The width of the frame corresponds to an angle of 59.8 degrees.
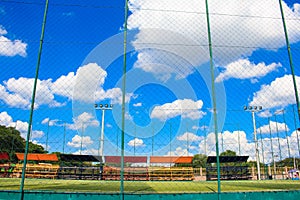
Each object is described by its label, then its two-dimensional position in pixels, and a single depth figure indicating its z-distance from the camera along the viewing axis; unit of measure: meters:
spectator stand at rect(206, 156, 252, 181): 18.67
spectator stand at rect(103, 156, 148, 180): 17.84
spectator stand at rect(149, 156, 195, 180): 18.33
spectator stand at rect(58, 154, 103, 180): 17.80
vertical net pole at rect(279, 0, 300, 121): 5.99
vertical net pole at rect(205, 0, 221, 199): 5.33
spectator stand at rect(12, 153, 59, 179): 18.03
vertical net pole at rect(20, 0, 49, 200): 5.19
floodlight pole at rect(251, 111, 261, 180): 18.66
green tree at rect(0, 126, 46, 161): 19.66
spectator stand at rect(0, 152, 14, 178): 18.75
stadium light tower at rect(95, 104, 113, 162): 17.47
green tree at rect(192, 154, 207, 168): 22.31
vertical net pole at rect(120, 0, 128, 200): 5.17
